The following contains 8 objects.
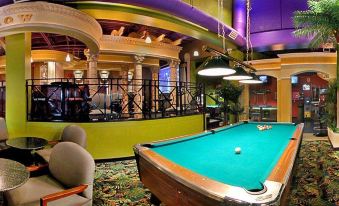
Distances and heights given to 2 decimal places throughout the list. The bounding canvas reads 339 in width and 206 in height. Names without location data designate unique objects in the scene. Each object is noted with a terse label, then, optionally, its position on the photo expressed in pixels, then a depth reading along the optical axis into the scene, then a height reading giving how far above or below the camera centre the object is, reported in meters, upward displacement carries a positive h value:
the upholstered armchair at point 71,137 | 3.66 -0.54
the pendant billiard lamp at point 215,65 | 3.00 +0.44
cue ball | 2.56 -0.51
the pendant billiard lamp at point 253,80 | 4.60 +0.41
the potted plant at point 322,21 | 6.09 +2.04
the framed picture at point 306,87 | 13.79 +0.76
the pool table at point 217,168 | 1.46 -0.53
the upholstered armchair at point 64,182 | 2.15 -0.76
